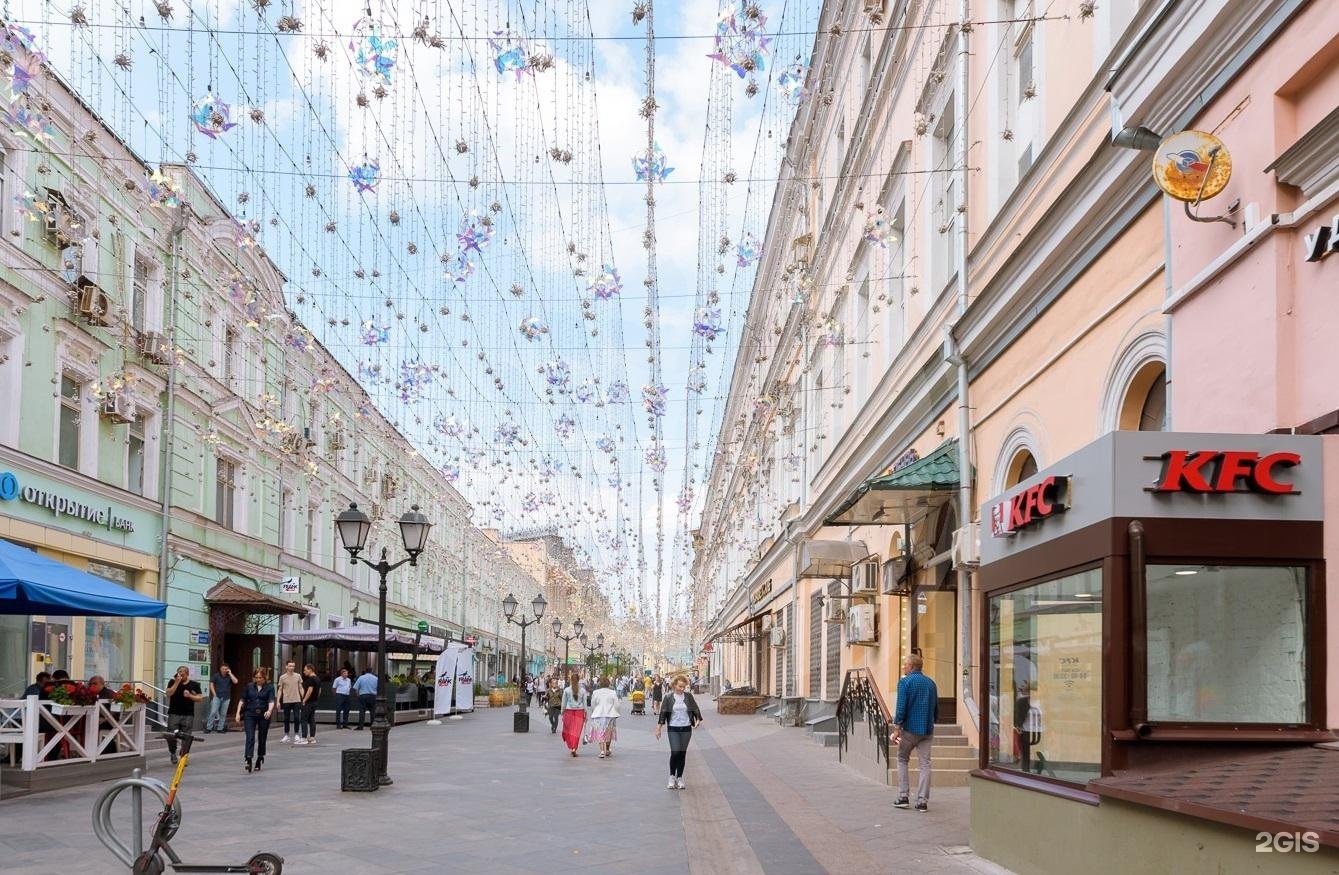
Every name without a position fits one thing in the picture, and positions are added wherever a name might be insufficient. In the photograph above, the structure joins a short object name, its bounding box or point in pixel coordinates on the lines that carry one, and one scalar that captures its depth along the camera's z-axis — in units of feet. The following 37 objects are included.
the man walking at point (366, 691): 101.71
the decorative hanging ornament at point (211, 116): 36.99
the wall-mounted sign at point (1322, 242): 22.57
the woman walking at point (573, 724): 71.41
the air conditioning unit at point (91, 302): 75.20
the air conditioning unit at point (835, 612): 85.35
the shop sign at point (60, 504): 67.72
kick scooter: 26.61
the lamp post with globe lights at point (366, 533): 52.26
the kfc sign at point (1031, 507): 27.27
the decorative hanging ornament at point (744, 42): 33.37
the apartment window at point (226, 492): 103.45
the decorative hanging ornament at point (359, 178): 40.16
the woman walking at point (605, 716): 72.43
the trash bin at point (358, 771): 50.11
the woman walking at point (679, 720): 53.11
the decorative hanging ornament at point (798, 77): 39.52
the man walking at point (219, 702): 88.22
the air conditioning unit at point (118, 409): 79.71
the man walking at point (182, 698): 65.16
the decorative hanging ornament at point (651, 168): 41.88
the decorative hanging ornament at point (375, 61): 34.94
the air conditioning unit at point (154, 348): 83.92
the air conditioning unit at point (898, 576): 64.95
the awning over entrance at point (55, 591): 47.37
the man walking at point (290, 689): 78.54
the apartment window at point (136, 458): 86.22
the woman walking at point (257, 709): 59.72
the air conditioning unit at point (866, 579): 73.20
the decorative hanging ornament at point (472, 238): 43.78
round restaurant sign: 25.98
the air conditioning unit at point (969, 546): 46.70
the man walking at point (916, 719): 43.62
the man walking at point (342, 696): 104.73
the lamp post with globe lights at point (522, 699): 100.32
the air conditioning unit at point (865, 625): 73.05
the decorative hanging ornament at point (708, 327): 61.05
